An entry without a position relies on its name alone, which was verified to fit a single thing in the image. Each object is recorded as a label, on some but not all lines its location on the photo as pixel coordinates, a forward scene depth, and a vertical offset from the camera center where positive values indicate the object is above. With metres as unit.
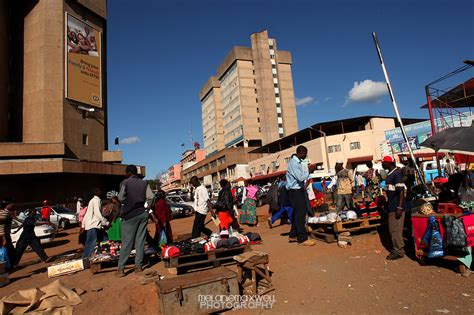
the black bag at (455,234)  4.33 -0.77
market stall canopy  12.09 +3.34
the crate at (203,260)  5.33 -1.05
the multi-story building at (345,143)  43.09 +6.64
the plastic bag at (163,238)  7.61 -0.83
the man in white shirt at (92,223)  7.25 -0.29
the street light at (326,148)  43.33 +5.90
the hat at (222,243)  5.67 -0.80
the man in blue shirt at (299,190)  6.51 +0.07
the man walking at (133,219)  5.60 -0.23
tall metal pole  7.80 +2.39
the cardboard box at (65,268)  6.34 -1.14
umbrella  5.95 +0.80
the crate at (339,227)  6.70 -0.86
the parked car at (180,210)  19.94 -0.49
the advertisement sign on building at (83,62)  36.69 +18.11
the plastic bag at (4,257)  6.33 -0.79
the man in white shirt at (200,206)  8.03 -0.14
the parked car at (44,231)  12.13 -0.68
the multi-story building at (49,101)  33.22 +13.14
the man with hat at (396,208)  5.33 -0.41
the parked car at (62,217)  18.28 -0.25
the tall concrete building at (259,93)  86.12 +29.30
